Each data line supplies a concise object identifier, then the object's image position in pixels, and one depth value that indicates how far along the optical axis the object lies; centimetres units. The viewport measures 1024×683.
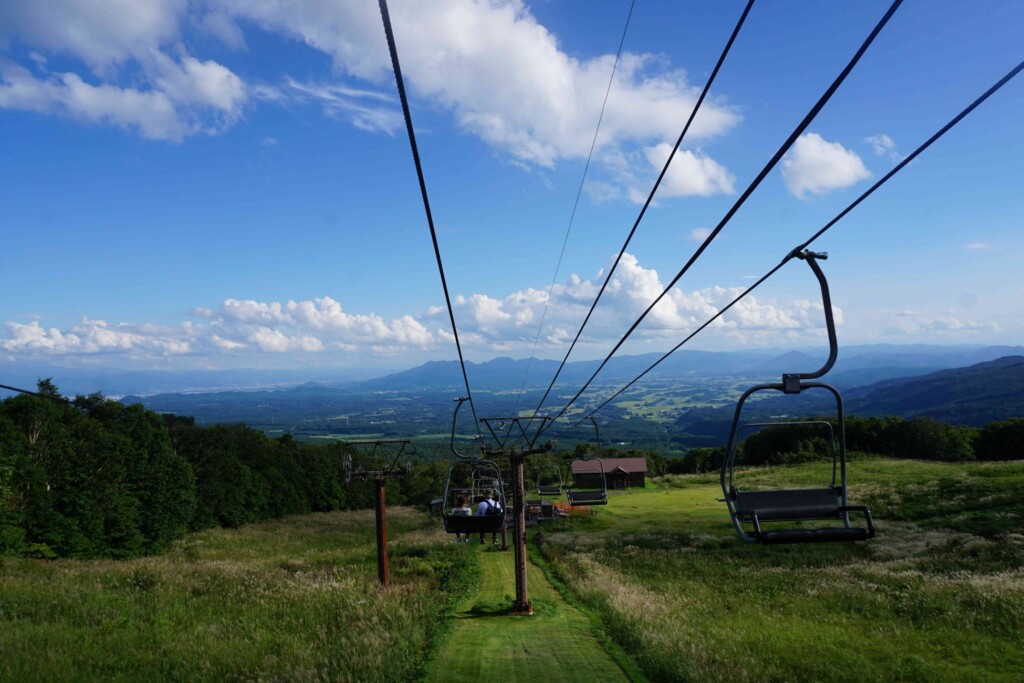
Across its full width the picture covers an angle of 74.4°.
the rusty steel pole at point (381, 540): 2978
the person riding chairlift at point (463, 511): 2215
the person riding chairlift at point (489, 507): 2349
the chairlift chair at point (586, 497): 2878
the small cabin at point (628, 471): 7741
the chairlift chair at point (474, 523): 2122
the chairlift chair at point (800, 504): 838
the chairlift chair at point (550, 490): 3143
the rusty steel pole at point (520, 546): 2441
